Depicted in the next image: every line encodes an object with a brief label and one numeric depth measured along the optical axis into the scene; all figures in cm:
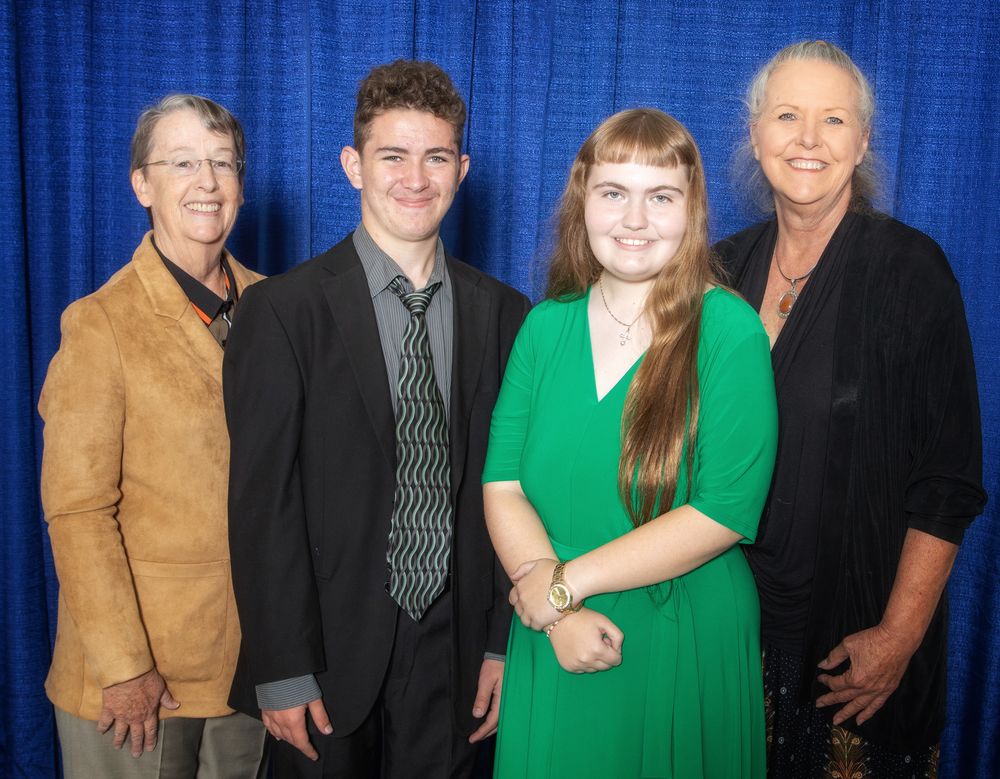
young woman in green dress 141
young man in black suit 158
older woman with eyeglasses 168
